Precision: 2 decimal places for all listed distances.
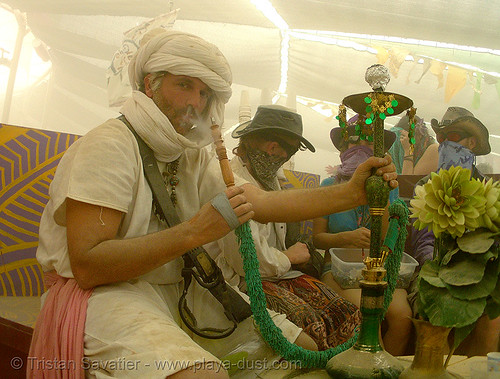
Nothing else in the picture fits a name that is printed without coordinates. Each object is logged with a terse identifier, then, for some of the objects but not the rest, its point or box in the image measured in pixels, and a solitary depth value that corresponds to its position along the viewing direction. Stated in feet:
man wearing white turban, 4.24
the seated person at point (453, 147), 9.10
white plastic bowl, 8.11
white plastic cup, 4.18
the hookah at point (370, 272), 4.42
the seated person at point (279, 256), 6.77
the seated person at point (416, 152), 11.52
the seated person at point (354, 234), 8.07
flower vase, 4.23
